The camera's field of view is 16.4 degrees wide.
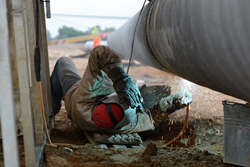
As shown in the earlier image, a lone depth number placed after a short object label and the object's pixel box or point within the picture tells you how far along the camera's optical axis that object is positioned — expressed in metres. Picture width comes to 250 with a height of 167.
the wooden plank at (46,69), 6.68
